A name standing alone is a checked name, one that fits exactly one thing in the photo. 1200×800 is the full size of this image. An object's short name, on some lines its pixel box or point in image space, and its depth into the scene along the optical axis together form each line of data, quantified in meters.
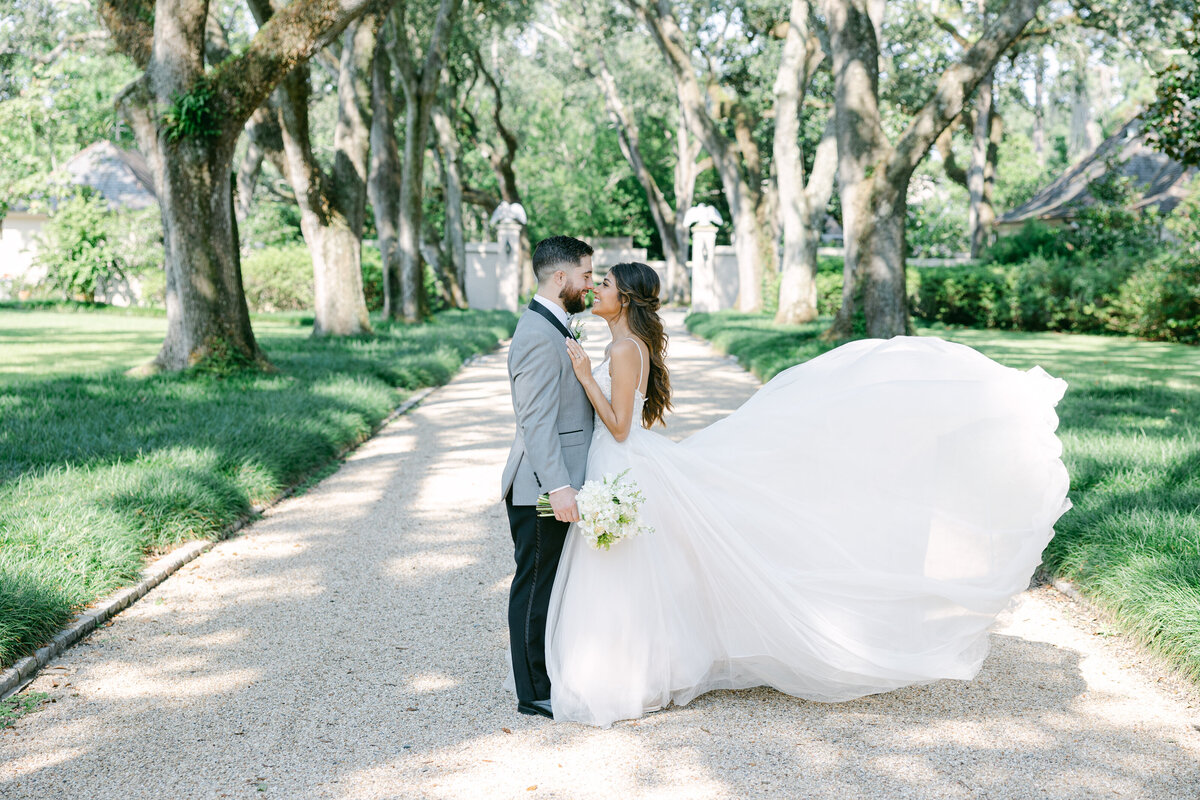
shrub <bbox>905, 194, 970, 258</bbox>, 44.97
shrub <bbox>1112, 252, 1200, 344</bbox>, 21.00
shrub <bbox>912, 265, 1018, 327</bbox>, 26.92
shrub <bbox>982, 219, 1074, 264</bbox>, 33.03
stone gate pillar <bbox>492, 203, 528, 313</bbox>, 34.00
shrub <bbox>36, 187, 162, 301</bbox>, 29.41
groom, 4.00
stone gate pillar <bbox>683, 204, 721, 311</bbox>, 33.78
